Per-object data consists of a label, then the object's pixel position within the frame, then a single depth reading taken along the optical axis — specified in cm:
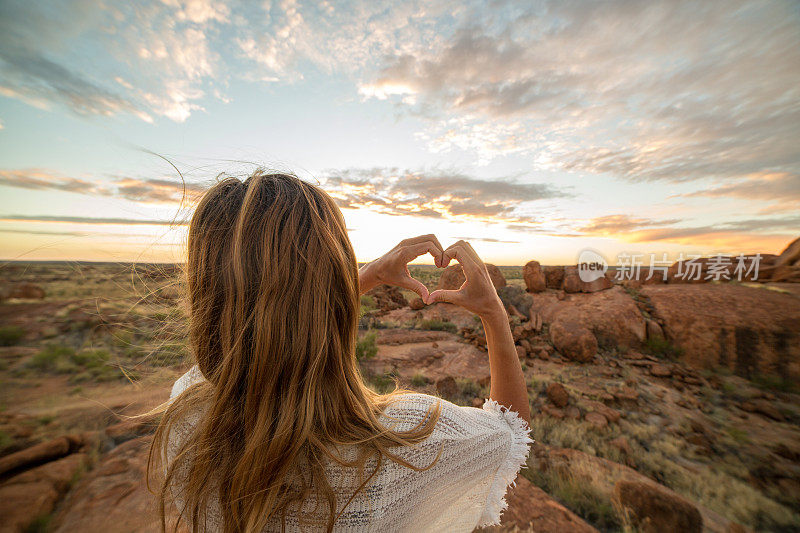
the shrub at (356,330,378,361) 779
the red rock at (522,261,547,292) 1323
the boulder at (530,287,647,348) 876
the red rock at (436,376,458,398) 561
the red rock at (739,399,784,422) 521
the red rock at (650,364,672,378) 695
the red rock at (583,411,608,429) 469
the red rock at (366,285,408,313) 1487
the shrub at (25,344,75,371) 582
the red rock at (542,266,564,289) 1331
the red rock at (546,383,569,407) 525
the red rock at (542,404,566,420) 495
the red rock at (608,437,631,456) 404
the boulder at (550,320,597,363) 788
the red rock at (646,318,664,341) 851
